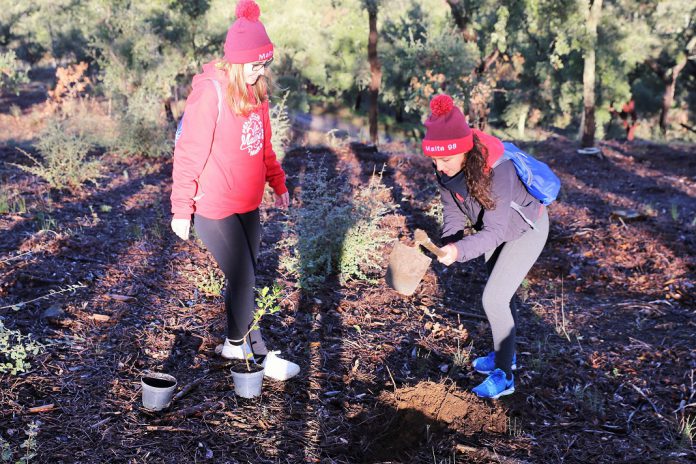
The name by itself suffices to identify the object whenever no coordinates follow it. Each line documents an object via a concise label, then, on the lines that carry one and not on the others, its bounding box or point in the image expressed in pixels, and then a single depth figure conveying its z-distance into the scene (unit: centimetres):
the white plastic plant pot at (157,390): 281
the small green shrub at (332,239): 480
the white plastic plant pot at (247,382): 301
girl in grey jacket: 287
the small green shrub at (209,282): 429
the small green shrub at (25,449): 238
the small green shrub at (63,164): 704
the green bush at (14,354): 287
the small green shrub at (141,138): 955
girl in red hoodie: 271
